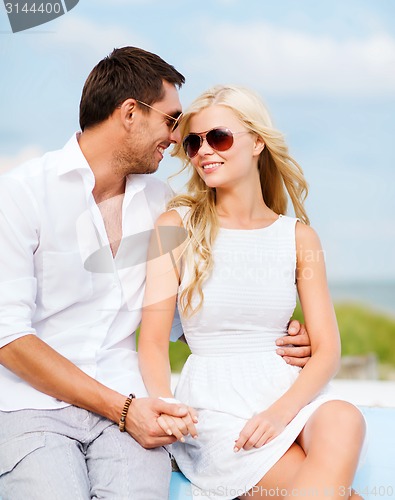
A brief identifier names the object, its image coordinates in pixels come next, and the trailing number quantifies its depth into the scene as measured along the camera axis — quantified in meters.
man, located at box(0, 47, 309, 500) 2.07
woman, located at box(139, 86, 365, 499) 2.06
